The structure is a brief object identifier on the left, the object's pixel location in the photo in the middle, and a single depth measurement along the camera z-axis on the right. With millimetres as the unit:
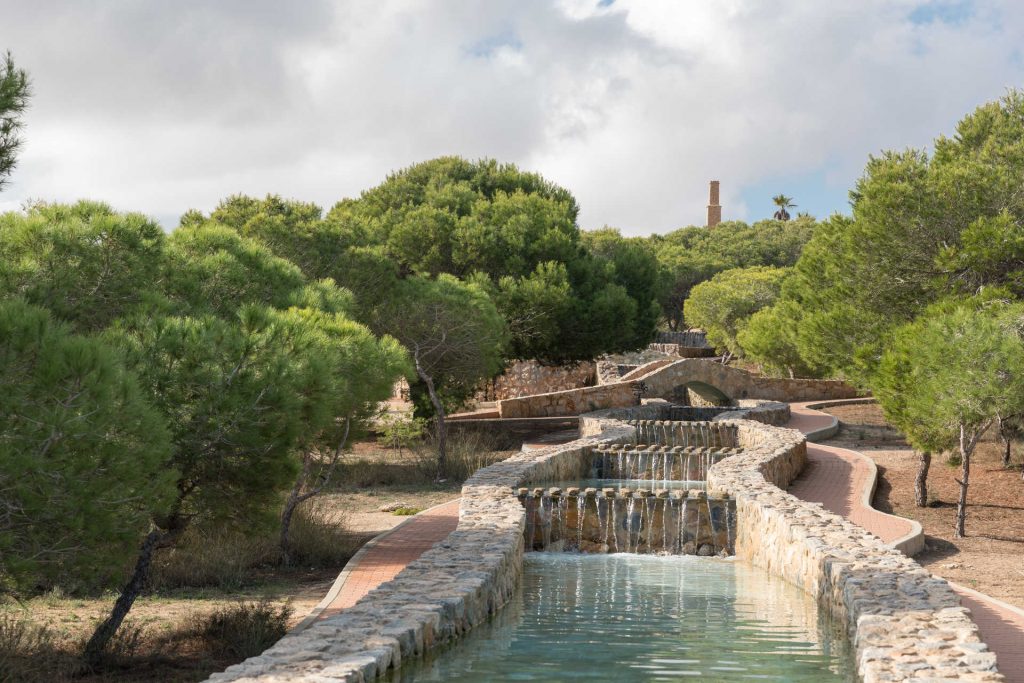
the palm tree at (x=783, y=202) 131000
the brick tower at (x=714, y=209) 127625
